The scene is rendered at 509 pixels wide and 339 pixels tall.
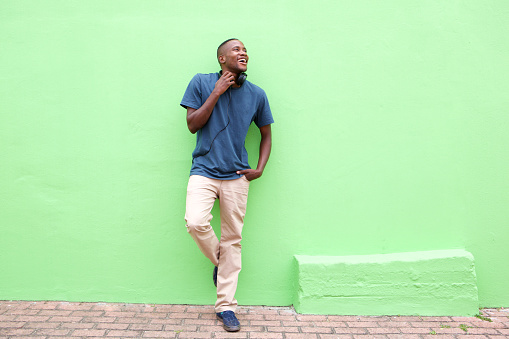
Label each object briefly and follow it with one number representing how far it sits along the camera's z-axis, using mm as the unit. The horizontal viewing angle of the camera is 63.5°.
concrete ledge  3529
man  3229
